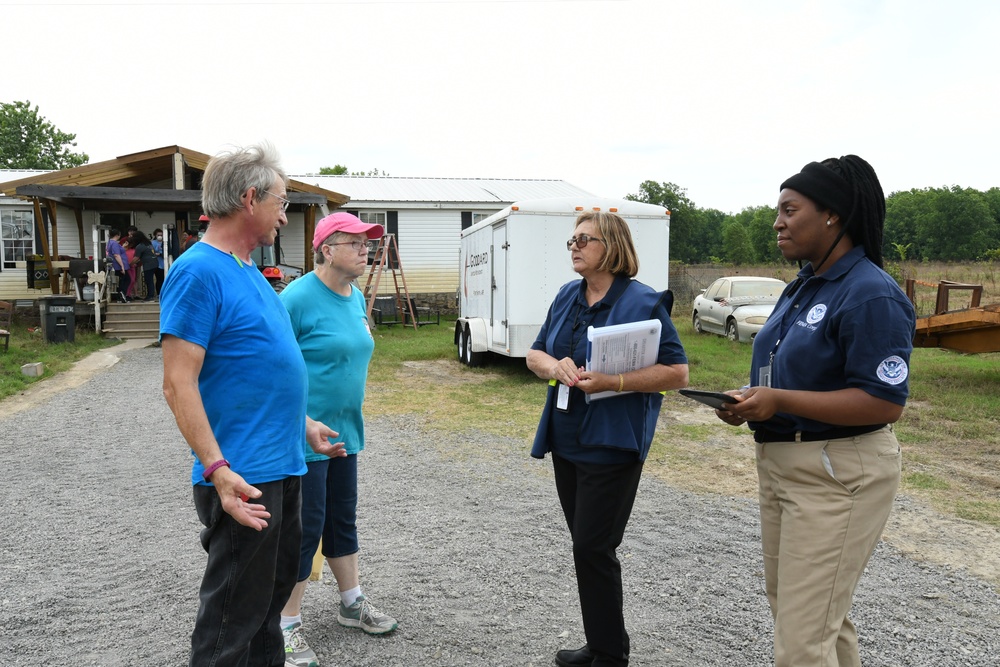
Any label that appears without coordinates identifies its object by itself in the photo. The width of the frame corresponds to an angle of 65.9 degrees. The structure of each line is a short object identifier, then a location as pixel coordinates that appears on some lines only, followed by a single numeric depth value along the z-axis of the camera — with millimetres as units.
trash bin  16109
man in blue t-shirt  2186
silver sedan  16266
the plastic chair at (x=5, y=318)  14273
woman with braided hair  2150
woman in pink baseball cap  3221
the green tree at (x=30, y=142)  53875
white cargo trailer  11156
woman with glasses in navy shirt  2975
